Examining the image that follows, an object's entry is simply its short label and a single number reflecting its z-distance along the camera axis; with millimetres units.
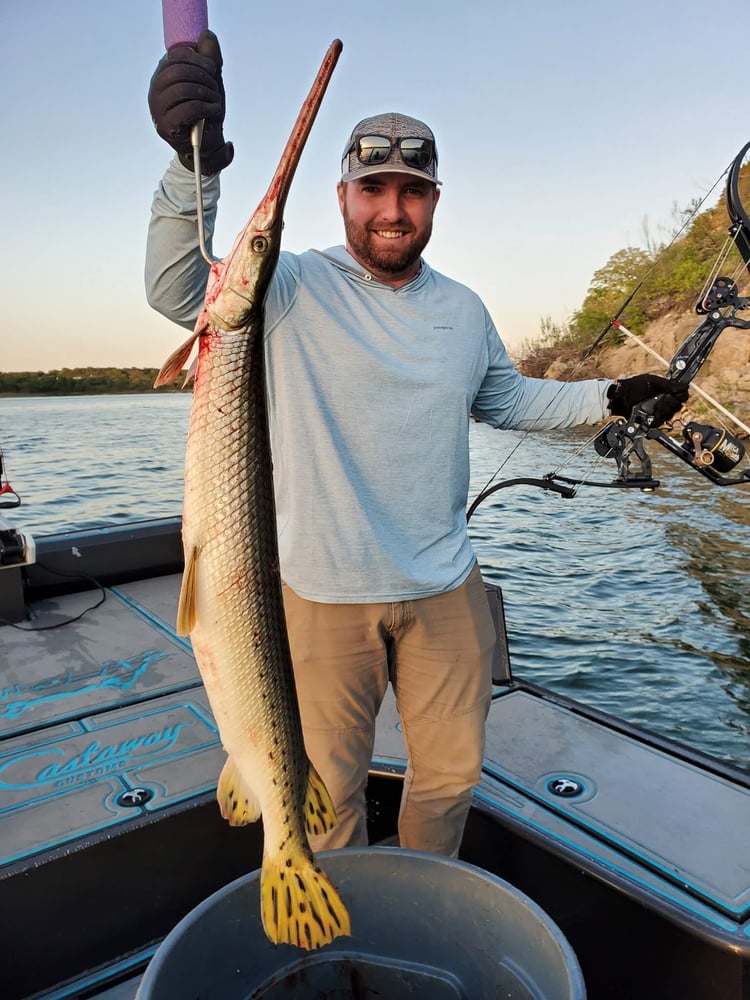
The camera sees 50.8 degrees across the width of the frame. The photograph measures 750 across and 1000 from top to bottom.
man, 2572
